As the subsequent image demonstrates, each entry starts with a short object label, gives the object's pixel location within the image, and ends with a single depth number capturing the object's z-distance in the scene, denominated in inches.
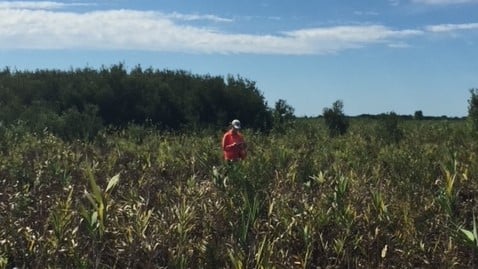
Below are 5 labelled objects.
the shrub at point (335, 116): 1196.5
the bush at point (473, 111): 954.0
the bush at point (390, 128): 928.5
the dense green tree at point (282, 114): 1130.0
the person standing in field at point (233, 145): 481.7
